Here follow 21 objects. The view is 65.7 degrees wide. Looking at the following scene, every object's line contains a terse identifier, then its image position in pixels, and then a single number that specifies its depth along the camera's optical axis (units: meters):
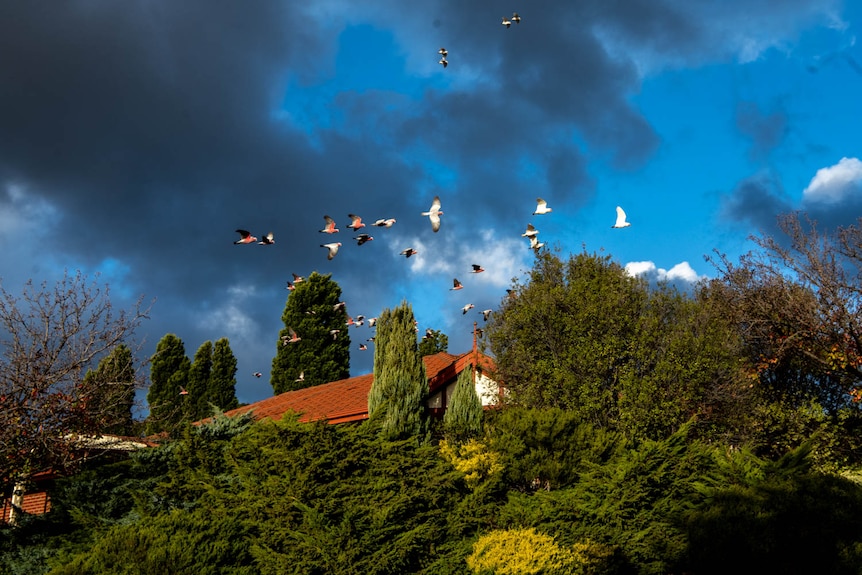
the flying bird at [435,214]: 16.44
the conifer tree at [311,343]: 35.16
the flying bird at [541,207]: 18.67
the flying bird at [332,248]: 18.48
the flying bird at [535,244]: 21.31
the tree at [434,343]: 43.84
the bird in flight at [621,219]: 18.16
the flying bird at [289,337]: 35.00
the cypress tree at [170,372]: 39.56
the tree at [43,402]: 12.38
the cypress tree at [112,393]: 13.39
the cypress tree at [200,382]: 38.72
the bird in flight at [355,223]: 17.88
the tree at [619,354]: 17.94
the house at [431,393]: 21.81
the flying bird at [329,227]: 18.27
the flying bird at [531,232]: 20.75
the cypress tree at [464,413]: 17.34
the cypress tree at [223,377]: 39.47
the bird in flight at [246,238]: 17.64
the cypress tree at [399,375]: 17.97
